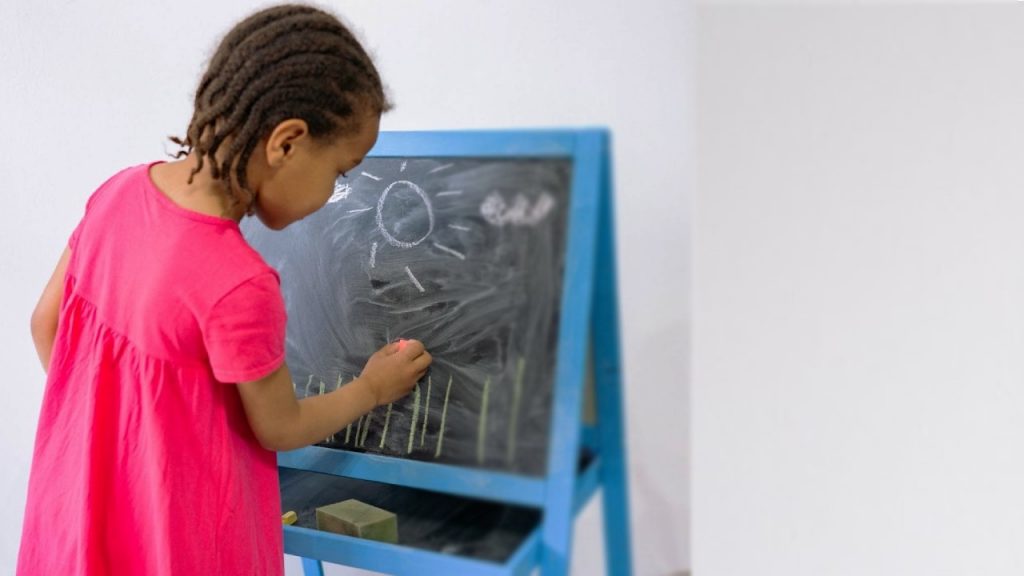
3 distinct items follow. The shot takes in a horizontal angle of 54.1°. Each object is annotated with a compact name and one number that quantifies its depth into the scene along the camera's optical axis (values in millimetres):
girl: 1033
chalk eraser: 1122
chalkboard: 996
